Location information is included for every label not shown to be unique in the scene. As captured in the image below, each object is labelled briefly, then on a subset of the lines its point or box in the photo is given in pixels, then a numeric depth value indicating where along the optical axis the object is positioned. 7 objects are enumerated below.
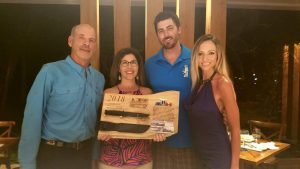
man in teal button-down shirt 1.30
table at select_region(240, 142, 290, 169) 2.01
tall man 1.45
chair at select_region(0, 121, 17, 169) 2.52
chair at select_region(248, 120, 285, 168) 2.68
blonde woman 1.23
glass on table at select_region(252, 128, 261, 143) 2.42
